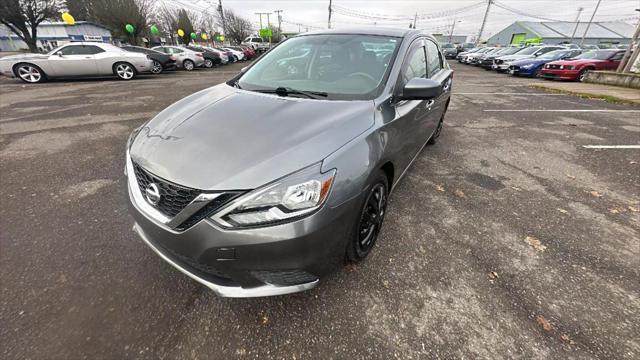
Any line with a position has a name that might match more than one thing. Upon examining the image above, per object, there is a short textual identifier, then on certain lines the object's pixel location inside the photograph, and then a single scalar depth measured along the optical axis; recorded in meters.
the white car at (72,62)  10.31
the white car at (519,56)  17.61
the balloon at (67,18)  16.27
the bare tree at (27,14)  19.06
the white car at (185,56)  16.86
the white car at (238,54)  25.20
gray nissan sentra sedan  1.41
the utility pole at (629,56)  12.47
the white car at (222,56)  21.26
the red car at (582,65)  13.05
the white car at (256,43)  36.38
